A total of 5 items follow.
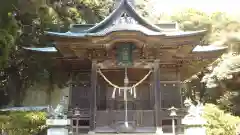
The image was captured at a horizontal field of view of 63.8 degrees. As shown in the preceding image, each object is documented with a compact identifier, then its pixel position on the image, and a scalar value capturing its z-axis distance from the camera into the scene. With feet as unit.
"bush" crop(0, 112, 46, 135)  29.04
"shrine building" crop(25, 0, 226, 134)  23.43
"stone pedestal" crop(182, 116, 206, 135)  22.12
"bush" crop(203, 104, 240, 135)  28.57
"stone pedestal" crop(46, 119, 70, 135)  22.37
